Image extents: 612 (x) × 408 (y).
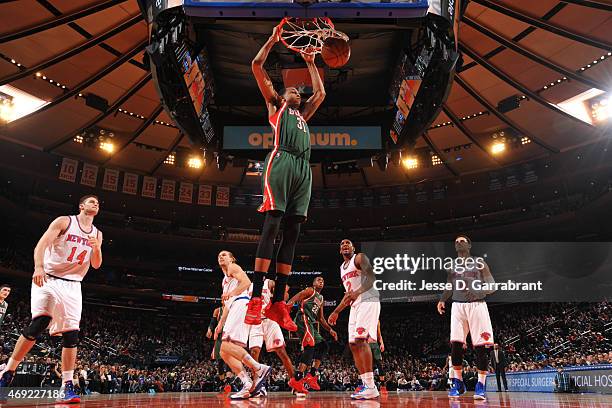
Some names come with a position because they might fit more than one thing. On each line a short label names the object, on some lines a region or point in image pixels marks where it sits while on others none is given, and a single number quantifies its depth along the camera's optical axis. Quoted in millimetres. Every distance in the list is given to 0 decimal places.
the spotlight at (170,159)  24172
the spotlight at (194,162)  24495
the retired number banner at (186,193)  27266
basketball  5273
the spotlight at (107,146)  21430
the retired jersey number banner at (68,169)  23852
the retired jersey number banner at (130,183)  25641
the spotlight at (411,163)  24366
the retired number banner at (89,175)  24406
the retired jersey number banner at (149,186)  26359
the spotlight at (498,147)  21453
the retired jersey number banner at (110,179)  25375
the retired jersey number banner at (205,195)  27641
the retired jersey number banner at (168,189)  26688
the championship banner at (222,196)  27938
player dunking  4336
